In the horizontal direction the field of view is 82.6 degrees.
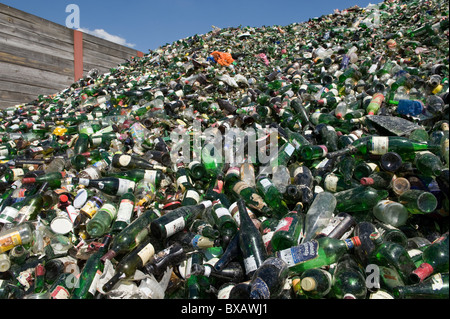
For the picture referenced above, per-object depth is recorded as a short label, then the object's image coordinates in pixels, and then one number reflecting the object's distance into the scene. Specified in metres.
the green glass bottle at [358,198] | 1.48
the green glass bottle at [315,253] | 1.17
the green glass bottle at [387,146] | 1.65
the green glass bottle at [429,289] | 0.99
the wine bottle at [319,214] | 1.48
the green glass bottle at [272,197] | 1.66
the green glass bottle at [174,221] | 1.41
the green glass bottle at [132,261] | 1.24
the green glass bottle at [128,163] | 2.25
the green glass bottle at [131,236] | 1.42
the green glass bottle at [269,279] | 0.97
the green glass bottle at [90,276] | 1.25
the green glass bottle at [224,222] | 1.50
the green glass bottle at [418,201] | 1.25
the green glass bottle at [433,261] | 1.02
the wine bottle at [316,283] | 1.01
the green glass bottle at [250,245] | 1.19
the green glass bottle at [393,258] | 1.09
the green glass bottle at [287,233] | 1.31
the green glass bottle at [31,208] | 1.84
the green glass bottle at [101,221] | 1.59
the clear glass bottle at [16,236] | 1.59
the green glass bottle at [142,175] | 2.08
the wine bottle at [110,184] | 1.95
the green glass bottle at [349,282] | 1.01
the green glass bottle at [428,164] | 1.37
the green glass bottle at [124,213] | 1.56
